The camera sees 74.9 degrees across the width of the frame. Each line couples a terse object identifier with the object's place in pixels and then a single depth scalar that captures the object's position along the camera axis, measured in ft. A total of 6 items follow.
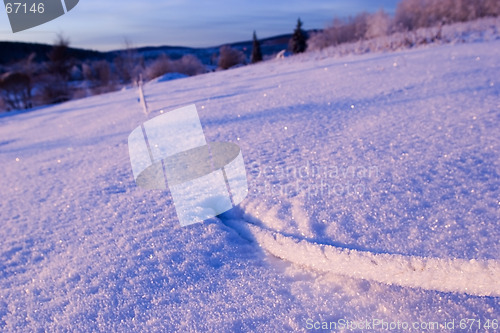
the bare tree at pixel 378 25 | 50.13
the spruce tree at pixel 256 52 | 108.17
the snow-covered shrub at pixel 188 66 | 64.54
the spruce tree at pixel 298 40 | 93.71
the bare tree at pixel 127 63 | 89.76
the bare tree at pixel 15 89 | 67.38
